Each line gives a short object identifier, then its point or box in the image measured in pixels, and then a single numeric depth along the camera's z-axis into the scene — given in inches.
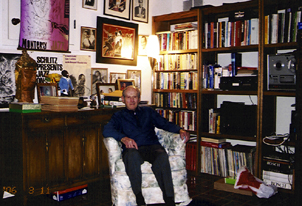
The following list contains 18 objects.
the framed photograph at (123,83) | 170.2
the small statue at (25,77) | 128.9
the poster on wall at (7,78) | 129.3
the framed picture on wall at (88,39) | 158.4
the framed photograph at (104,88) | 161.6
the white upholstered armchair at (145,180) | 113.8
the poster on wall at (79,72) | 152.1
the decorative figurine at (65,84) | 146.9
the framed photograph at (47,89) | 137.7
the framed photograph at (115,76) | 173.0
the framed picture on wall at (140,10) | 185.2
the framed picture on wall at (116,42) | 167.0
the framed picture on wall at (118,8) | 169.9
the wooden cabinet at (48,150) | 118.7
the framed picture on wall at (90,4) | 159.0
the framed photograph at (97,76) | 163.8
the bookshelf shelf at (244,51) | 146.5
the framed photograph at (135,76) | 184.1
